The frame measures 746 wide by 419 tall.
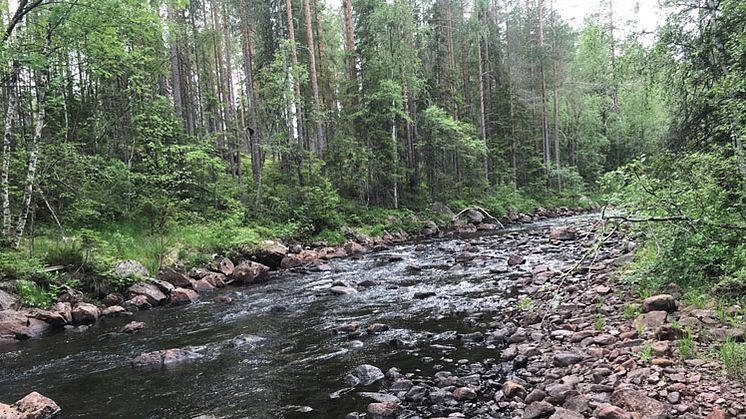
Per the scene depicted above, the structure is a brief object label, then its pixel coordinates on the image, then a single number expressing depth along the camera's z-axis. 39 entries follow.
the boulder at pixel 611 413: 4.30
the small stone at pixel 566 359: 5.95
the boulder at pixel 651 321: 6.29
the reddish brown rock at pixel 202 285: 14.09
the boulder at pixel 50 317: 10.38
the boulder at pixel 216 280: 14.69
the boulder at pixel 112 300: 12.18
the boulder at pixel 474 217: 28.50
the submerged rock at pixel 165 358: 7.70
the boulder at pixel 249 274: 15.27
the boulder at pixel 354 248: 20.65
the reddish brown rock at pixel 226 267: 15.77
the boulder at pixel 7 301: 10.41
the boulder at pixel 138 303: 12.09
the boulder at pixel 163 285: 13.10
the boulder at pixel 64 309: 10.80
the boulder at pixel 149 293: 12.55
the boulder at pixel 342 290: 12.37
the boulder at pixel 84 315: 10.90
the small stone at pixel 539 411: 4.80
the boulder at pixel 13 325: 9.65
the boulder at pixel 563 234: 18.94
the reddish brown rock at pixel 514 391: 5.40
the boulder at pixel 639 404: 4.28
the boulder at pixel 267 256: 17.48
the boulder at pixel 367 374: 6.44
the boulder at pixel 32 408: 5.59
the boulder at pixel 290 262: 17.45
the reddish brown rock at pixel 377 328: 8.73
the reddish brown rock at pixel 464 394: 5.55
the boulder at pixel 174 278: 14.02
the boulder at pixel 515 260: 14.30
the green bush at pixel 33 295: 10.90
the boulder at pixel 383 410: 5.35
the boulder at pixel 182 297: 12.62
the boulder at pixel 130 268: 13.05
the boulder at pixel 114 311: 11.55
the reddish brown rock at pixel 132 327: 9.95
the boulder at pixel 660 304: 6.76
